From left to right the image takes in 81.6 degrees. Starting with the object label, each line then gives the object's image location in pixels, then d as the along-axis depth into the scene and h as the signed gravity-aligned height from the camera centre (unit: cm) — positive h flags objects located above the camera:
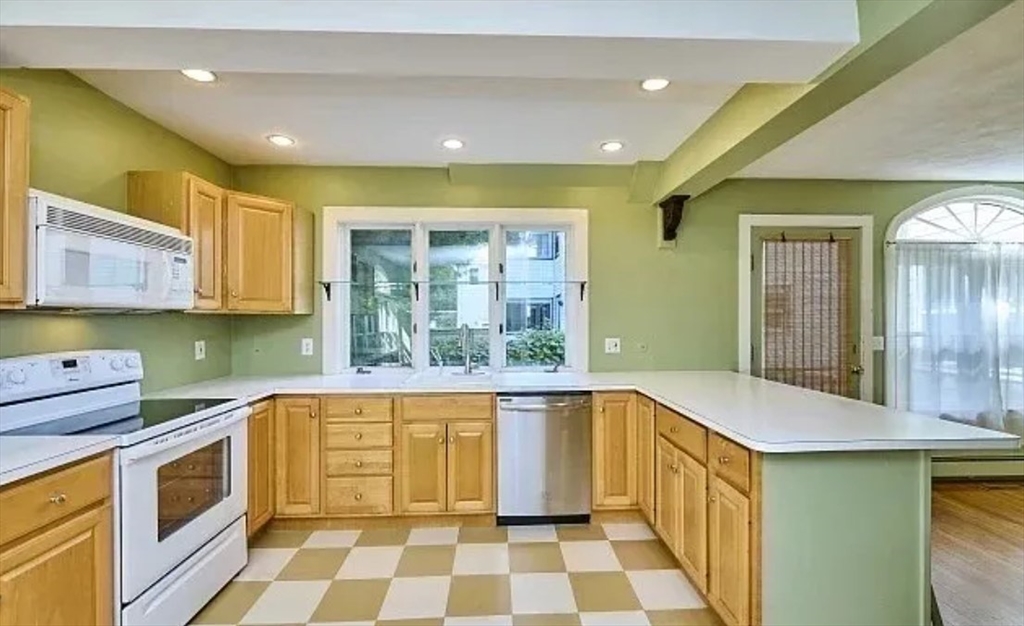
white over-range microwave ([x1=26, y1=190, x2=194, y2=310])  195 +21
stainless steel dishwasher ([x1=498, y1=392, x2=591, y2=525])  347 -82
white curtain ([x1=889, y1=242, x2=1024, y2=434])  428 -13
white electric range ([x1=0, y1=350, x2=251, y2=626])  204 -60
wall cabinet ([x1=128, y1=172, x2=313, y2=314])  293 +44
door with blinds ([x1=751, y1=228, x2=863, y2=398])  417 +0
